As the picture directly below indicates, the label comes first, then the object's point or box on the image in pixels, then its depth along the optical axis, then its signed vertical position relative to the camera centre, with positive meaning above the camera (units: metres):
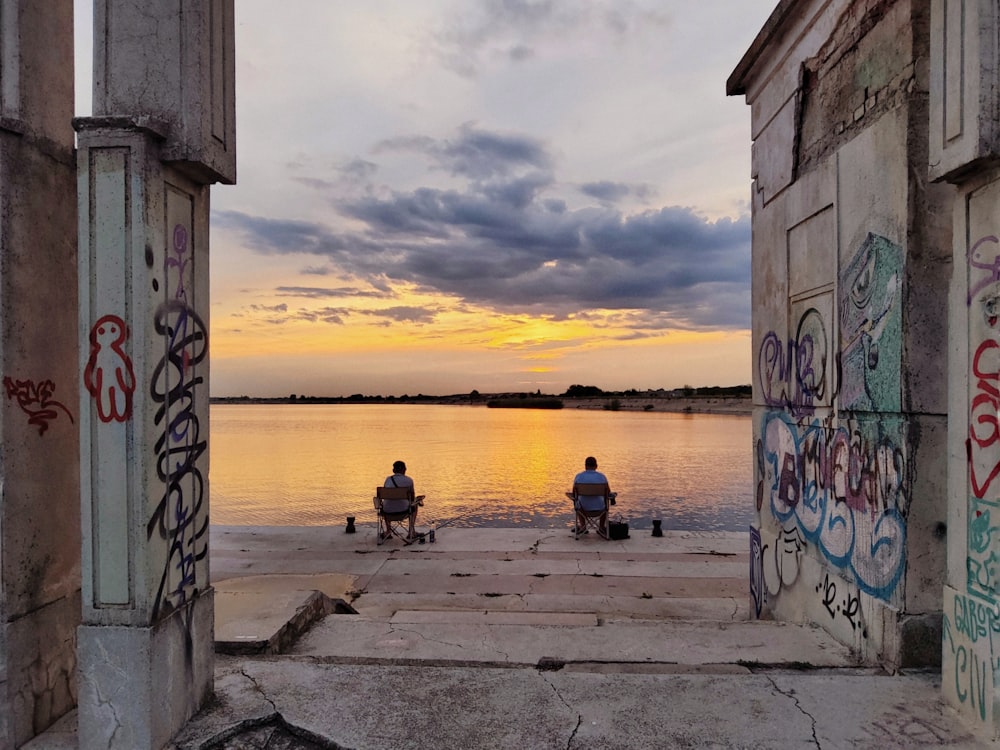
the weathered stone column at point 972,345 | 3.36 +0.14
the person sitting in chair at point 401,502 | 10.73 -2.07
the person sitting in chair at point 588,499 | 10.78 -2.06
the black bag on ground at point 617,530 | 10.86 -2.58
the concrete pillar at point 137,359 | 3.15 +0.07
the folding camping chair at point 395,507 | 10.58 -2.16
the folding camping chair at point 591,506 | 10.76 -2.16
